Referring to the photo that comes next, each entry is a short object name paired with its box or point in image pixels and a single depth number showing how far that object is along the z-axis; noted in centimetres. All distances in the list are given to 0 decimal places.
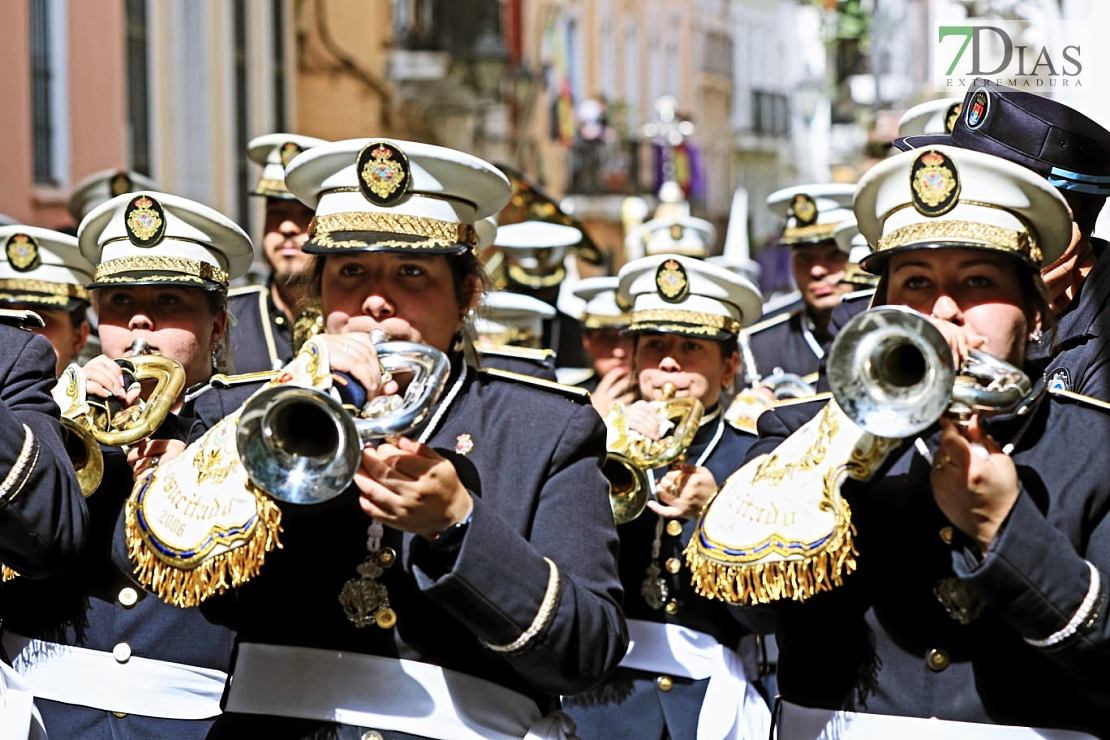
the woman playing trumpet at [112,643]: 864
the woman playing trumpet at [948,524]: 687
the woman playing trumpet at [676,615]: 1100
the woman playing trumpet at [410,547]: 715
